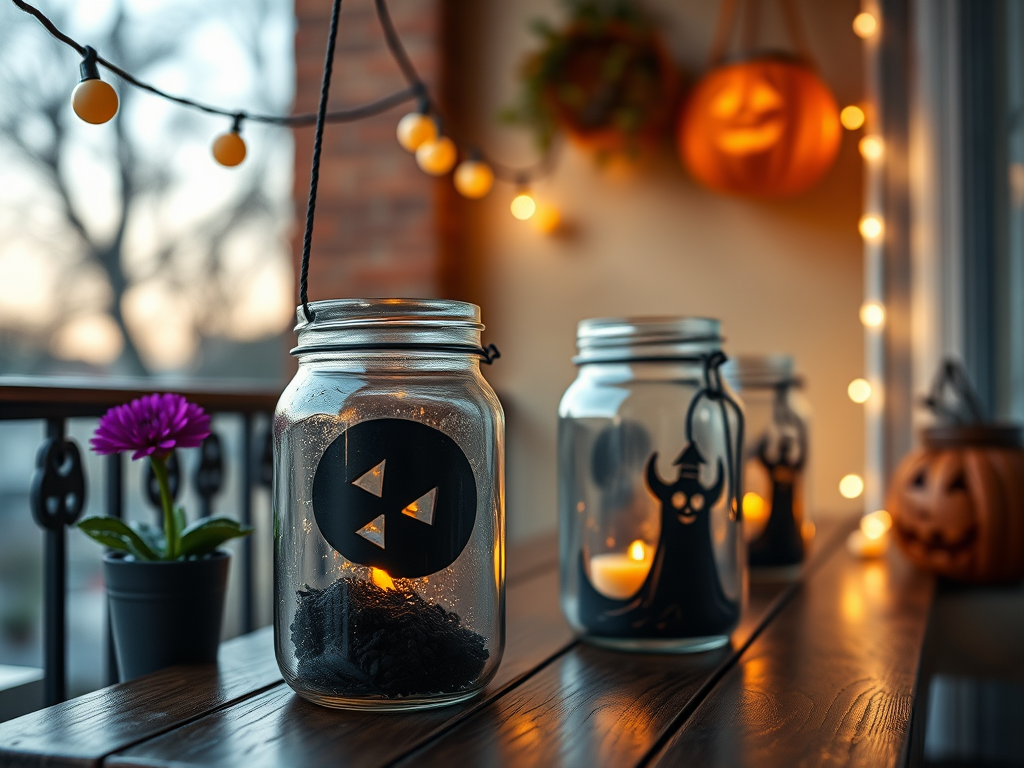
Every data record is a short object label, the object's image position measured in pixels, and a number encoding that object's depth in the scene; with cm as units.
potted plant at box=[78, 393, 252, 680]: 80
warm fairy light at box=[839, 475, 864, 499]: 237
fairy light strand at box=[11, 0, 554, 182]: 81
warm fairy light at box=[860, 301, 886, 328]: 227
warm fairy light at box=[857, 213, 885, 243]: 228
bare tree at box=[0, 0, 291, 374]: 367
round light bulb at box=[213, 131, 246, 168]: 104
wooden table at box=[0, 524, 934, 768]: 59
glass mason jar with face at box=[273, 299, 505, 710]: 66
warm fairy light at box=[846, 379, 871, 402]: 234
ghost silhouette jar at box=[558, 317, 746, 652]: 87
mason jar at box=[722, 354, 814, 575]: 134
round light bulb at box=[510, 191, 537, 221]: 264
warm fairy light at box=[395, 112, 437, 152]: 179
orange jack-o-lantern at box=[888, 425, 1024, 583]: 144
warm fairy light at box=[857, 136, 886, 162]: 229
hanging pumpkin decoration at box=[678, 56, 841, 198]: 224
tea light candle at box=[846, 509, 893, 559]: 161
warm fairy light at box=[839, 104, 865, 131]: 239
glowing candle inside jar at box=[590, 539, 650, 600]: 87
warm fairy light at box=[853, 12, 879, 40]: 231
